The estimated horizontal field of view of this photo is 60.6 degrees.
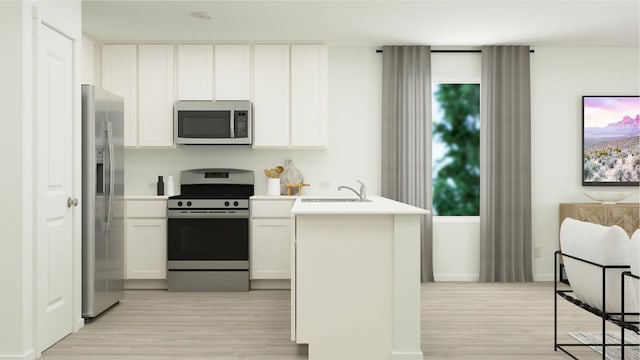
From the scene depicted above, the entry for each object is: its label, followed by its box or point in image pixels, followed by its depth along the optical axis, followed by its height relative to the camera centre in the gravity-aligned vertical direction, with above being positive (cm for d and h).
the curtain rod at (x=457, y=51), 604 +134
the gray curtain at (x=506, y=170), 593 +2
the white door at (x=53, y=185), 347 -9
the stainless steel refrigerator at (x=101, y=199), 416 -22
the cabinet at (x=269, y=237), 552 -66
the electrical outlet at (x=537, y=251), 605 -88
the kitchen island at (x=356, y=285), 326 -68
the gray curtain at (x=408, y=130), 591 +45
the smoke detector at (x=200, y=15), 478 +139
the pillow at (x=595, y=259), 292 -48
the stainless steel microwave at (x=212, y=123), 566 +50
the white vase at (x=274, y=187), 580 -16
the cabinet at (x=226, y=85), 574 +91
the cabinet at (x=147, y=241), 552 -70
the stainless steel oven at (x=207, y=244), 542 -72
